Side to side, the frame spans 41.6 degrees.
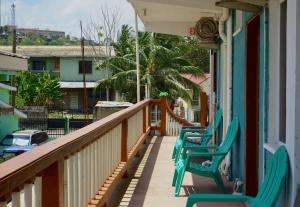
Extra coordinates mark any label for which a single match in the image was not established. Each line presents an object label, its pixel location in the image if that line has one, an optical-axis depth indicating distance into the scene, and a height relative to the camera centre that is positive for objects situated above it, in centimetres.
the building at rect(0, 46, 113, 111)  2878 +185
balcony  199 -62
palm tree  1880 +127
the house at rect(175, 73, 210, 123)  1937 -46
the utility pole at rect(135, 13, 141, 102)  1064 +111
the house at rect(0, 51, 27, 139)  1250 +22
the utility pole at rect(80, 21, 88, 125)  2445 -23
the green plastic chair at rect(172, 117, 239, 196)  461 -86
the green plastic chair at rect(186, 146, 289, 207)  253 -62
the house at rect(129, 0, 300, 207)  246 +20
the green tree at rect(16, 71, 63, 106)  2614 +33
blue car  1658 -200
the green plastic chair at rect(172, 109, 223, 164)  616 -70
